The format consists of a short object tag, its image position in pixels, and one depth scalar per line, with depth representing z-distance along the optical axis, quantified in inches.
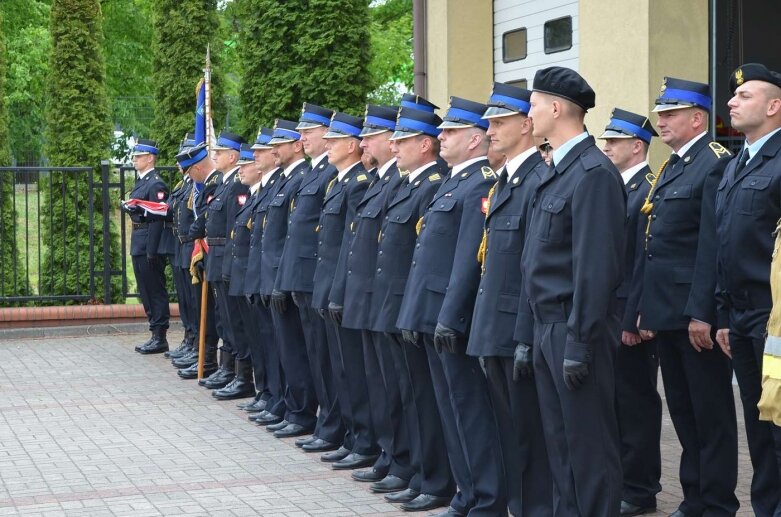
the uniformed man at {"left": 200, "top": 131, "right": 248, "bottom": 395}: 415.8
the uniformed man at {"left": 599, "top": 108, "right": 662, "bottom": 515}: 255.0
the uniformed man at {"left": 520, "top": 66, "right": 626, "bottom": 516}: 197.2
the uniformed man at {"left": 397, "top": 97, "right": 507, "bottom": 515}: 240.5
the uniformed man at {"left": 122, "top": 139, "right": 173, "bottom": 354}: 526.0
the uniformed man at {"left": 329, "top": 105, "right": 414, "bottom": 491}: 286.7
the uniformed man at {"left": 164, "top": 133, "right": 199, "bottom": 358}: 478.9
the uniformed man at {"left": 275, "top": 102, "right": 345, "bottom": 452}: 335.0
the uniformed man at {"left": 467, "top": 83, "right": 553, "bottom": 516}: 221.3
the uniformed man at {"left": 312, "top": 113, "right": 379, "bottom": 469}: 311.6
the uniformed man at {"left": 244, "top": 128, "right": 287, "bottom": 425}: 372.5
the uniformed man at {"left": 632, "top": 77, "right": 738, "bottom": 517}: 233.9
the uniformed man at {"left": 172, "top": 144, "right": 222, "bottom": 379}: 449.7
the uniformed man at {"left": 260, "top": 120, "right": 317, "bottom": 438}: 357.7
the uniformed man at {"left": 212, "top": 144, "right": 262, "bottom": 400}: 391.5
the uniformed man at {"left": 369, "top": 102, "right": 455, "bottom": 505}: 270.7
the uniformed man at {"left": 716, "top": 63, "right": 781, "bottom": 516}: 212.5
